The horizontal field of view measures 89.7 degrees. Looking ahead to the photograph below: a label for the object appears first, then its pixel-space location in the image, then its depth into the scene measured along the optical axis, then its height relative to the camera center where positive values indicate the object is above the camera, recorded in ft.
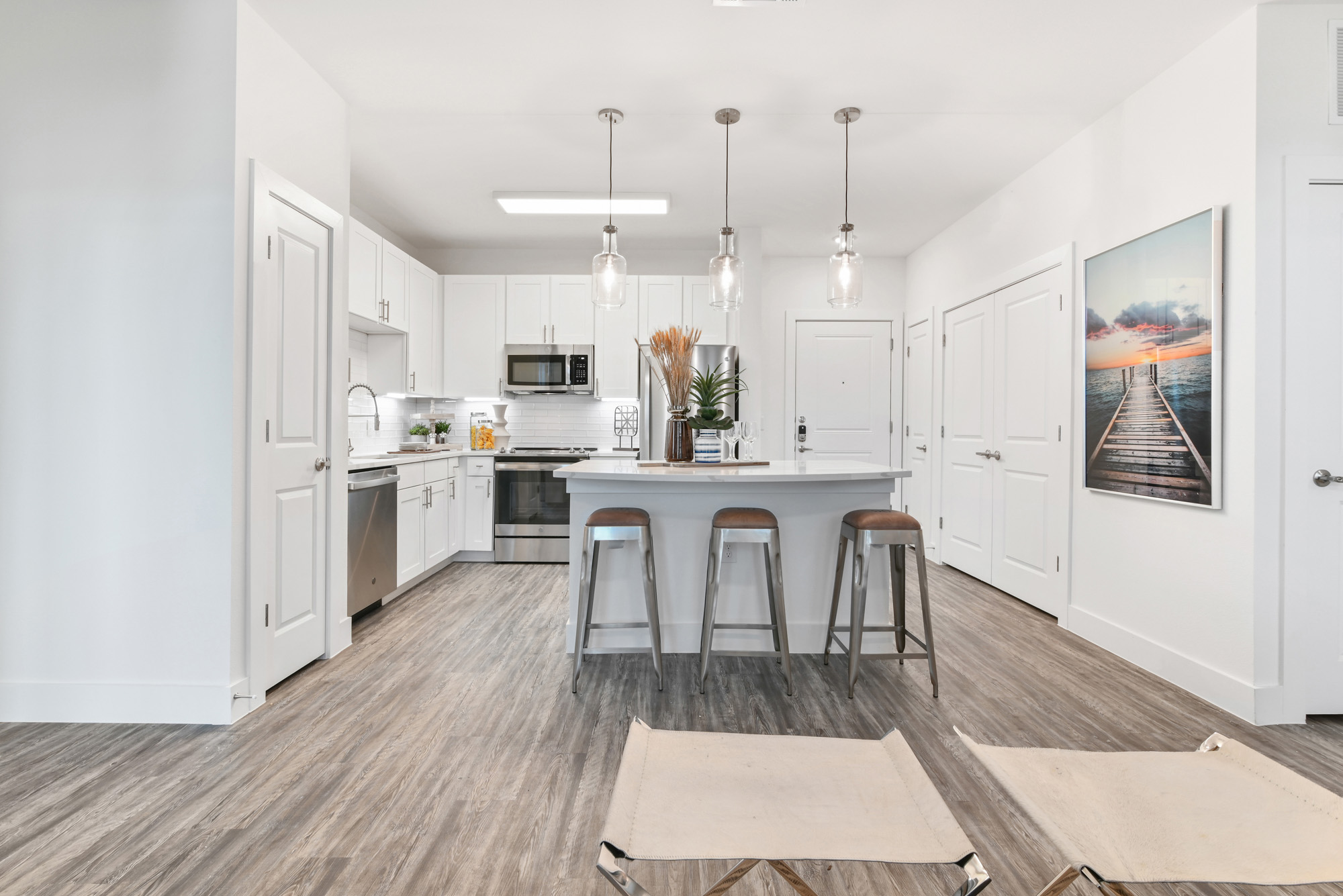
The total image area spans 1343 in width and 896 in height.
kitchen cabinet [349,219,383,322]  13.79 +3.70
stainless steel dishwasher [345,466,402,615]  11.83 -1.69
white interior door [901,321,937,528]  18.71 +0.77
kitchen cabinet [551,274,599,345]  18.94 +3.83
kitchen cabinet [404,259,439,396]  16.96 +2.94
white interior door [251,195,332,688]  8.57 +0.09
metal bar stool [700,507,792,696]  9.23 -1.38
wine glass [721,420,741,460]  11.84 +0.12
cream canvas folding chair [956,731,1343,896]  2.99 -1.81
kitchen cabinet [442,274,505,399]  18.97 +3.01
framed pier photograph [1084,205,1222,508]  8.91 +1.29
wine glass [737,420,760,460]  11.50 +0.23
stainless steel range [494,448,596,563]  17.66 -1.66
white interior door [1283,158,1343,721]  8.23 -0.04
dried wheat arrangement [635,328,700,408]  10.72 +1.40
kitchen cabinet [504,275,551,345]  18.94 +3.89
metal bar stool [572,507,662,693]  9.26 -1.31
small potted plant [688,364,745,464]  10.86 +0.44
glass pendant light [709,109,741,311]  11.32 +2.99
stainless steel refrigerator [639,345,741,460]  18.39 +1.13
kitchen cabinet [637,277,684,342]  18.93 +4.16
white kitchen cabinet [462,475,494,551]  17.62 -1.80
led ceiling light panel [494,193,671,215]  14.78 +5.42
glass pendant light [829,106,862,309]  11.19 +2.97
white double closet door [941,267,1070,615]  12.55 +0.24
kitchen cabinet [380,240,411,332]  15.47 +3.78
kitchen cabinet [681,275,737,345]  18.93 +3.74
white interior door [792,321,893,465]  20.61 +1.90
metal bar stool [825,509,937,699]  9.02 -1.28
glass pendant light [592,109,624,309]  10.96 +2.82
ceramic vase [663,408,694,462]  11.17 +0.11
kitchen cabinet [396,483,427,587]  13.87 -1.88
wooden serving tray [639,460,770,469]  10.62 -0.25
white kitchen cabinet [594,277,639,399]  19.01 +2.73
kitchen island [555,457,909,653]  10.43 -1.74
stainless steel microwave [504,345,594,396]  18.80 +2.25
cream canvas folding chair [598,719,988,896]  3.22 -1.91
